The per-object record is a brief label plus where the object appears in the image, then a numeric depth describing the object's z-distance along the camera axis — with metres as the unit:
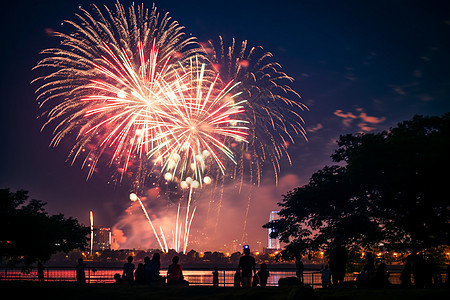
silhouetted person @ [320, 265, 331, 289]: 22.33
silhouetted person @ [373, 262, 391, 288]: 17.56
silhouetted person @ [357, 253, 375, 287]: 17.70
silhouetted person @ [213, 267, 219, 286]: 27.17
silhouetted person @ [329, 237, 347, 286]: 17.11
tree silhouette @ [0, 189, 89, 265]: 34.50
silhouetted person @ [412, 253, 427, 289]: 18.53
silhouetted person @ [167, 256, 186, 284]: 18.62
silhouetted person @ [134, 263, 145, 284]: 20.50
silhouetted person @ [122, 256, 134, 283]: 20.53
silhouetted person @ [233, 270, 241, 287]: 22.51
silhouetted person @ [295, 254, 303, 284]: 23.58
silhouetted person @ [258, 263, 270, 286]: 21.25
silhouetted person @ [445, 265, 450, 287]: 19.62
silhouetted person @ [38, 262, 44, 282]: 31.81
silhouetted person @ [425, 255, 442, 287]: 18.83
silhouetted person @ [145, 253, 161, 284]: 18.84
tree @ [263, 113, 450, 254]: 30.08
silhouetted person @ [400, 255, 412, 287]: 19.35
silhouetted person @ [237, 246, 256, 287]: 18.92
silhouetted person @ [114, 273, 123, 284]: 21.16
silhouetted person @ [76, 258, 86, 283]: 26.09
